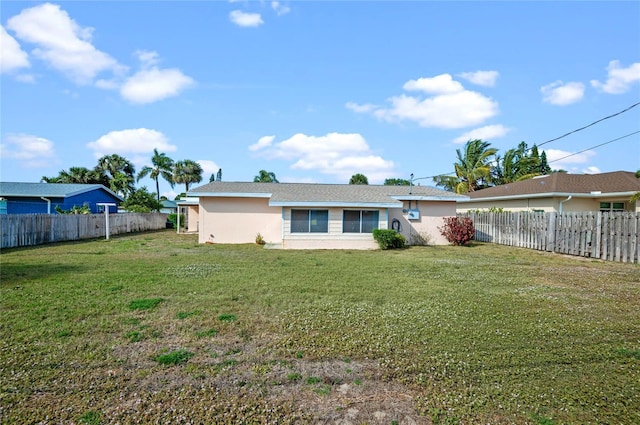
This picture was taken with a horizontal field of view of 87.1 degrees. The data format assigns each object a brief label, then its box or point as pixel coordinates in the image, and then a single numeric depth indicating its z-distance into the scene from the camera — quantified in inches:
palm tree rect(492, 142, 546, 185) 1393.9
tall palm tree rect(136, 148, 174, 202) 1721.2
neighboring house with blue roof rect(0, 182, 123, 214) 973.2
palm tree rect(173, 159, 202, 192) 1769.2
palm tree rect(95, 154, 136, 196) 1545.3
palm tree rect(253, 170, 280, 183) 1830.7
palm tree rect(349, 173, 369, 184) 1836.5
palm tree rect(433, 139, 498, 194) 1300.4
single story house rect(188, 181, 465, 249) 628.7
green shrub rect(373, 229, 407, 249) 612.7
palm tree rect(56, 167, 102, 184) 1502.2
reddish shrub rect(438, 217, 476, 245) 673.6
